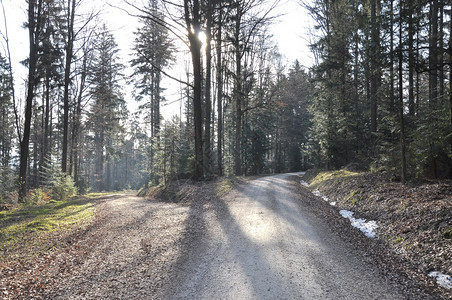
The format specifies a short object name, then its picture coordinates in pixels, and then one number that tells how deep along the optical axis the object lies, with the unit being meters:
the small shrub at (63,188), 15.81
